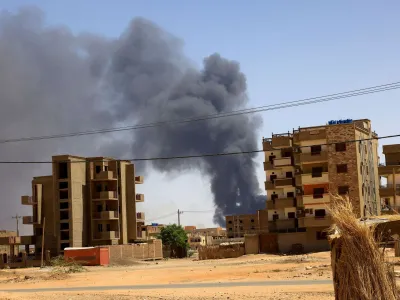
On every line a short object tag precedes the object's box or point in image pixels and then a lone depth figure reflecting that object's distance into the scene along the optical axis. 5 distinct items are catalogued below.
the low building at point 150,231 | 121.30
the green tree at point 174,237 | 122.12
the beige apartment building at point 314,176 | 83.66
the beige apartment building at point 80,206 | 106.19
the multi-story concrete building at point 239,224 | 169.25
